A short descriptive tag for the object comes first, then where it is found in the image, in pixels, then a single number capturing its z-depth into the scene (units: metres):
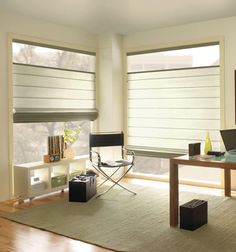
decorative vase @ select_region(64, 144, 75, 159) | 5.70
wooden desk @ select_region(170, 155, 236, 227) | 3.79
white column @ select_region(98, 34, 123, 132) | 6.55
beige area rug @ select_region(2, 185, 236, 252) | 3.44
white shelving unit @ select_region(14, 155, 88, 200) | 5.04
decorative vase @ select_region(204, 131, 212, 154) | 4.20
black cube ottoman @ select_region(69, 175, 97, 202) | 4.91
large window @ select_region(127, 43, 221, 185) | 5.89
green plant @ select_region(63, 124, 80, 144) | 5.73
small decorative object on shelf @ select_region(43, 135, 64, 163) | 5.38
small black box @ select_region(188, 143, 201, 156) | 4.09
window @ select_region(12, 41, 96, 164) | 5.43
